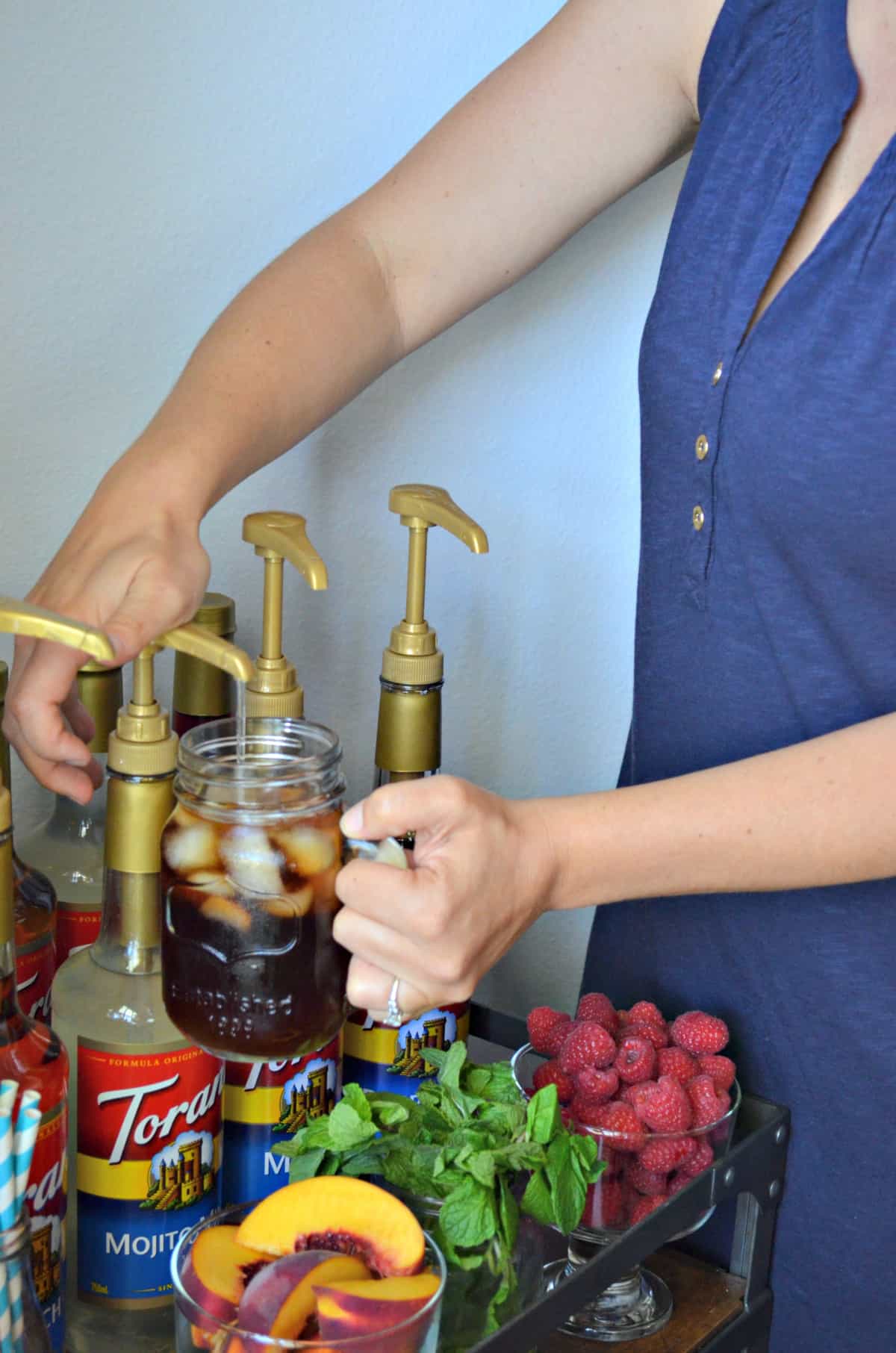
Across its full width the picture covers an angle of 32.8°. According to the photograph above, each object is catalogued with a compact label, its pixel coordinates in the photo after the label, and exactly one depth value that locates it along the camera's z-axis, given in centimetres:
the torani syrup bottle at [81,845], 86
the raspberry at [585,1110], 84
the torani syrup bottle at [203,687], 90
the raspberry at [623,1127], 83
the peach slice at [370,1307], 63
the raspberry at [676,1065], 89
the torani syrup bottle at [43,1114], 70
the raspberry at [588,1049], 87
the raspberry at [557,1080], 86
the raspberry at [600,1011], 92
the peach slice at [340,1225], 69
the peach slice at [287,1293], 64
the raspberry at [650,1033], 91
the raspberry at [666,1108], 84
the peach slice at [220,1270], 66
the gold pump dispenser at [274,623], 84
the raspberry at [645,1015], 93
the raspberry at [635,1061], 87
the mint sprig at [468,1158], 74
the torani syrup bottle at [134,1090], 74
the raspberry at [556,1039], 90
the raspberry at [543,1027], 90
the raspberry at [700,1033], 93
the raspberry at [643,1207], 83
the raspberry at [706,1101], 86
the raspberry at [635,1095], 85
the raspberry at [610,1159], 83
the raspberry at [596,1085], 85
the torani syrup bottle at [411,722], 87
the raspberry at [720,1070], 90
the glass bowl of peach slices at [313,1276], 63
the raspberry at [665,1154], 84
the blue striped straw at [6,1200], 61
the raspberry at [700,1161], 85
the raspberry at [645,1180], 84
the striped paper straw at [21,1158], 62
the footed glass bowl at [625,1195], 83
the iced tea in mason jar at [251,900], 69
